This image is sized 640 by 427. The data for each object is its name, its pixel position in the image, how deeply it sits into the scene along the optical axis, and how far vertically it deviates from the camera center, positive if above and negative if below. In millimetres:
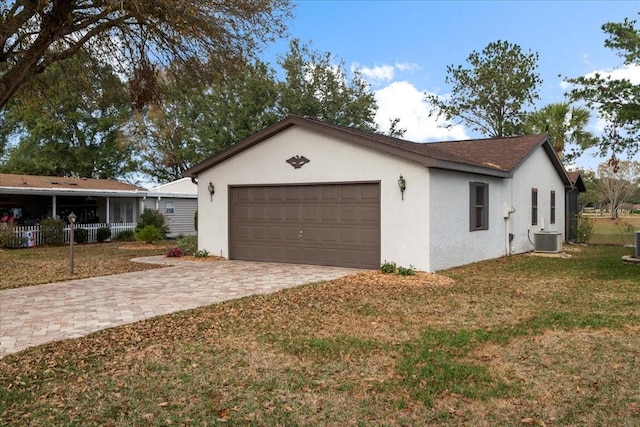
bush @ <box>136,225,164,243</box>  21016 -880
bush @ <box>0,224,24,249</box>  18922 -942
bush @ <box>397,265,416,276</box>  10969 -1289
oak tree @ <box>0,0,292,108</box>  9102 +3605
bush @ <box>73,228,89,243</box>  21812 -963
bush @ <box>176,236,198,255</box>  15422 -1008
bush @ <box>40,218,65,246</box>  20484 -729
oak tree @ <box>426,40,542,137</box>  31531 +7883
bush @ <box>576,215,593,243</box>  20266 -718
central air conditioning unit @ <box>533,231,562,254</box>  15906 -936
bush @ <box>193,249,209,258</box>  14702 -1193
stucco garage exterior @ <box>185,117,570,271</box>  11469 +308
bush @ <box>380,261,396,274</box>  11336 -1250
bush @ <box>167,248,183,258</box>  15109 -1234
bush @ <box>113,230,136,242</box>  23969 -1105
